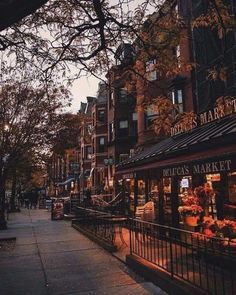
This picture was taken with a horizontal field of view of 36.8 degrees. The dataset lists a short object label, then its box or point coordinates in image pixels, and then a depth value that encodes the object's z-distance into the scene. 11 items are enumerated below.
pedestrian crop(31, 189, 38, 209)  40.09
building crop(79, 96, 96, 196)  49.78
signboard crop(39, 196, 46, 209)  40.28
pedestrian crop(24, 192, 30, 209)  41.72
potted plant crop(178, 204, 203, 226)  8.53
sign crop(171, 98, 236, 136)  11.88
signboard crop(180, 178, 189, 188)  14.03
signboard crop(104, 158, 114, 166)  33.86
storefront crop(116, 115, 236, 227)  8.84
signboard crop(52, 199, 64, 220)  22.59
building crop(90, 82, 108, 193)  42.34
